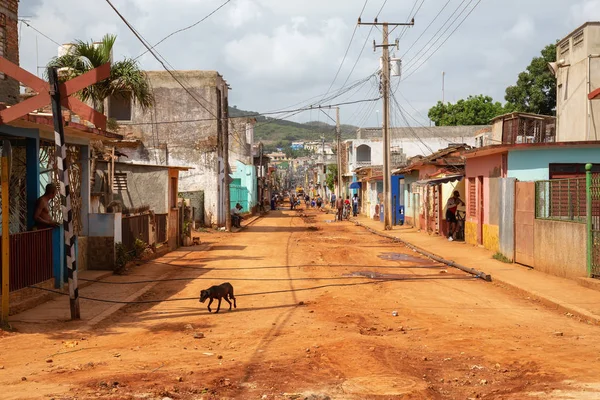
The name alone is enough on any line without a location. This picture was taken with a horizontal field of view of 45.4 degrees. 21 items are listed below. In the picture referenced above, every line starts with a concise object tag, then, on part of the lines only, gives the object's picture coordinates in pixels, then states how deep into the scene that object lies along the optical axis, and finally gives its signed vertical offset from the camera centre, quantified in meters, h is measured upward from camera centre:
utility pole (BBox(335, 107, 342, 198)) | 62.75 +5.78
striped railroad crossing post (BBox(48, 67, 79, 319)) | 10.59 +0.14
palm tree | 21.77 +4.09
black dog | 11.48 -1.51
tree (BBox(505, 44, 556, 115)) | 55.84 +8.75
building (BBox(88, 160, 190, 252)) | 22.72 +0.21
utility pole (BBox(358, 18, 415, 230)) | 35.50 +4.13
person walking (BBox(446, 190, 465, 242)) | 27.64 -0.56
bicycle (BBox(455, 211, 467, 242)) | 28.30 -1.12
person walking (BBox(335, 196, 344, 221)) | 49.47 -0.67
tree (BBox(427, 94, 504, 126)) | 74.75 +9.16
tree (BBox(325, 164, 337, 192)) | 90.94 +2.93
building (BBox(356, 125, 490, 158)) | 66.56 +5.71
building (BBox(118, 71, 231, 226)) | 39.84 +4.00
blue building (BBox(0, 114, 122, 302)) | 11.89 +0.14
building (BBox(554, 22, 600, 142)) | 31.41 +5.28
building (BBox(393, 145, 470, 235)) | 30.80 +0.56
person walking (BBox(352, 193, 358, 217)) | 61.00 -0.74
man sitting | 39.47 -1.15
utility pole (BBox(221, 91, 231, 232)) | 36.12 +1.08
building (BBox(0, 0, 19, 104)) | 17.97 +4.05
